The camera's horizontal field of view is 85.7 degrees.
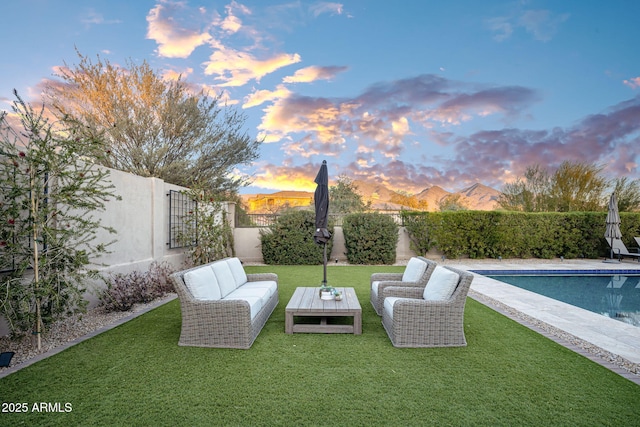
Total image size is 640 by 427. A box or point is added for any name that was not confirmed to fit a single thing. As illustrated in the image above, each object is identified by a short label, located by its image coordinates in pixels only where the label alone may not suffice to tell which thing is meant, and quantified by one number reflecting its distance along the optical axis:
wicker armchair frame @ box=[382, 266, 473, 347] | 3.75
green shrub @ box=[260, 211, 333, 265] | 10.93
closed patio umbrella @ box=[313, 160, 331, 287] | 5.39
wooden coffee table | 4.12
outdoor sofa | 3.77
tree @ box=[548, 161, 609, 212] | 17.17
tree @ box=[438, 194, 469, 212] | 23.22
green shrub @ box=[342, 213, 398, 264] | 10.93
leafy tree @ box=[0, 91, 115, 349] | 3.58
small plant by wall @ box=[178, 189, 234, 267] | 8.22
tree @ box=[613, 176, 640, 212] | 15.88
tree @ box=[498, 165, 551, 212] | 18.25
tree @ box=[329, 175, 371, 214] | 23.75
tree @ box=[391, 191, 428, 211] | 25.78
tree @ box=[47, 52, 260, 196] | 12.73
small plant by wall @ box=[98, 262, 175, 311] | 5.39
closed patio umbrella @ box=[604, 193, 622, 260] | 11.47
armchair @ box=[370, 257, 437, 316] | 4.80
